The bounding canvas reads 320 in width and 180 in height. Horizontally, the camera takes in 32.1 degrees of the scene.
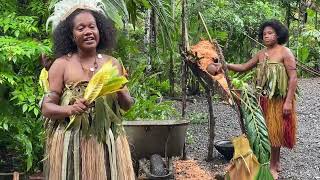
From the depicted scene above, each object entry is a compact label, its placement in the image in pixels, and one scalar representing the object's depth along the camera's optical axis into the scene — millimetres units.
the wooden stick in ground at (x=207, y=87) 4260
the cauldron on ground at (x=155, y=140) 4359
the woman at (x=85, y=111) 2779
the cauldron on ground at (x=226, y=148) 5492
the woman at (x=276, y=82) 4808
